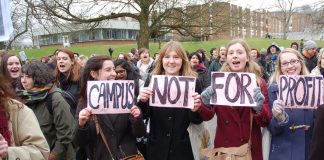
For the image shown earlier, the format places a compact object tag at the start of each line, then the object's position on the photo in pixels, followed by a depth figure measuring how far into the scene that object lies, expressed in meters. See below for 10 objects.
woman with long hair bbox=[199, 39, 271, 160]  3.34
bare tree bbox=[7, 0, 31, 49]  16.78
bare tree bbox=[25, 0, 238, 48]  16.45
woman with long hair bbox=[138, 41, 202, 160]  3.43
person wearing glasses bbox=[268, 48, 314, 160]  3.29
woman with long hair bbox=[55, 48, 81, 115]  5.10
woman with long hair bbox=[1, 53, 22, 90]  5.14
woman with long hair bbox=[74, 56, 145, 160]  3.24
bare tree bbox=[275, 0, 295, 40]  40.04
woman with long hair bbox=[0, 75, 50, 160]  2.16
